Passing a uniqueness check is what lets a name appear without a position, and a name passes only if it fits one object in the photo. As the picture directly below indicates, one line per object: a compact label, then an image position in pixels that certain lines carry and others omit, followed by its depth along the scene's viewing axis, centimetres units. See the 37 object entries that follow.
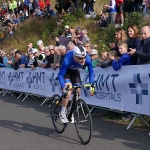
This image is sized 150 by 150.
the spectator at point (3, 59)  1886
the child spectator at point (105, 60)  990
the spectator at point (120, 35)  1016
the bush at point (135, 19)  1622
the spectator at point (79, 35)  1622
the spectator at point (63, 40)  1611
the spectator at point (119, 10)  1769
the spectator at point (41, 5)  2997
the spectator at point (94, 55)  1155
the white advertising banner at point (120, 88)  856
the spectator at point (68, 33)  1728
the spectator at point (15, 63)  1625
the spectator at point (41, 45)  1663
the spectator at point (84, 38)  1601
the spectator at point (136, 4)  1816
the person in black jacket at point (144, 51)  863
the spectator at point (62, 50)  1162
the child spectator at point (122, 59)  930
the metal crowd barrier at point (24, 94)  1409
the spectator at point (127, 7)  1806
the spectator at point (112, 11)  1778
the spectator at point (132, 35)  953
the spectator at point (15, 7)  3397
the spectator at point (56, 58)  1256
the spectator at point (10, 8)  3430
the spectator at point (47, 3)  2810
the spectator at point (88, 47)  1192
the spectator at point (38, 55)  1531
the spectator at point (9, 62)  1748
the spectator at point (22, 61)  1587
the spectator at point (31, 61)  1516
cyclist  775
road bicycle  777
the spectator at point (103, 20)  1967
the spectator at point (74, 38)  1584
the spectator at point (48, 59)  1347
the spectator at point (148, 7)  1774
